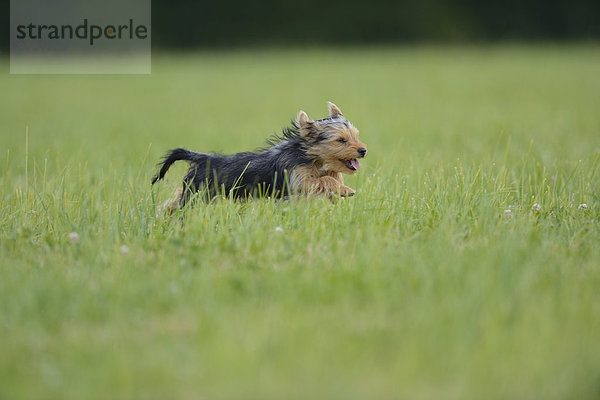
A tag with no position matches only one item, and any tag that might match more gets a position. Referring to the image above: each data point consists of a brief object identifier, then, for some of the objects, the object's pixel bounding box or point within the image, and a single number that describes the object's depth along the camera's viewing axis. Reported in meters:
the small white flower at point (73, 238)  8.82
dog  10.41
